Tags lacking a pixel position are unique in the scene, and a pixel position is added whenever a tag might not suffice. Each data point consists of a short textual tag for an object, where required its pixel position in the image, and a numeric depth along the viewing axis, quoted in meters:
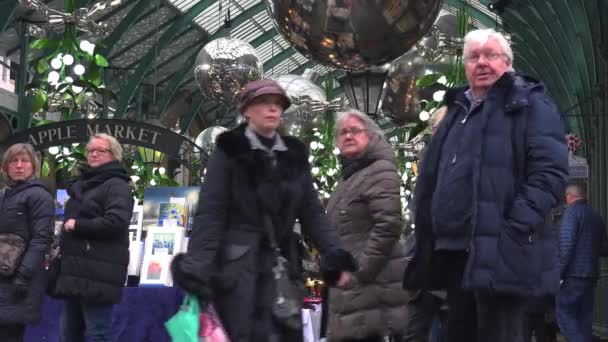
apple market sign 9.47
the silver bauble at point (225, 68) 11.27
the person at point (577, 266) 10.67
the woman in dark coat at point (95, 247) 6.85
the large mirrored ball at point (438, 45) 9.73
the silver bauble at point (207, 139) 17.16
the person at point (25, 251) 6.99
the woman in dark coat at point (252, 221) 4.51
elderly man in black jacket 4.29
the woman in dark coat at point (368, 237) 6.02
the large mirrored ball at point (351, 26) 4.56
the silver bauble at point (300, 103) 14.16
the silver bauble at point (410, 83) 9.84
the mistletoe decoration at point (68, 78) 10.26
